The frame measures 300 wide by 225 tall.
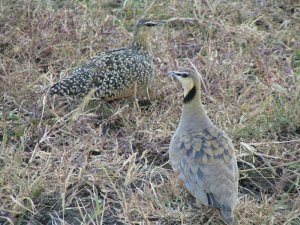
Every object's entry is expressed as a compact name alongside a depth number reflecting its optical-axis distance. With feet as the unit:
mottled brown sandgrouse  37.88
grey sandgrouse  28.66
